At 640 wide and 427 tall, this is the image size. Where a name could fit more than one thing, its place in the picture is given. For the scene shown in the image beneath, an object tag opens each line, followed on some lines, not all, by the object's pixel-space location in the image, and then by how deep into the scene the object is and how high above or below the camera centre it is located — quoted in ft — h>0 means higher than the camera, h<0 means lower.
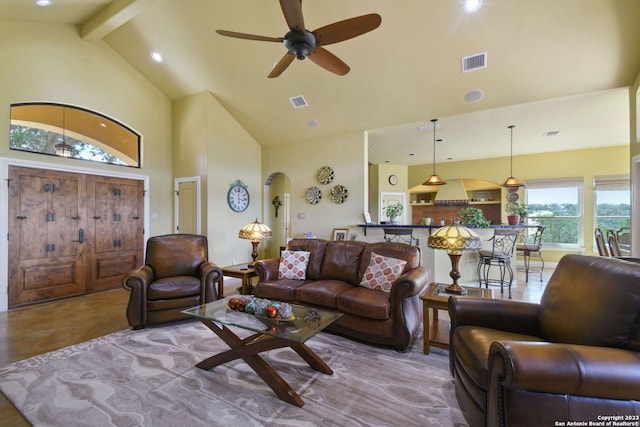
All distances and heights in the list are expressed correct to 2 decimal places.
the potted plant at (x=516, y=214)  18.04 -0.18
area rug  5.94 -4.25
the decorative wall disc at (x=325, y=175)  20.39 +2.72
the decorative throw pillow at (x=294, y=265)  12.26 -2.28
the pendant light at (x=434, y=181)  19.93 +2.18
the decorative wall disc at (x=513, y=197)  25.43 +1.29
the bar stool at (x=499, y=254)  15.06 -2.28
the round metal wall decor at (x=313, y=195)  20.93 +1.29
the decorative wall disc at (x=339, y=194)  19.79 +1.28
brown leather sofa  8.79 -2.82
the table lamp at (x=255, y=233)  13.74 -0.98
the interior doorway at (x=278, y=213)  26.27 -0.03
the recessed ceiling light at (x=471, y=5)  10.86 +7.97
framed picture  19.51 -1.47
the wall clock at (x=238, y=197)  20.65 +1.21
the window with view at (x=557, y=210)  22.67 +0.11
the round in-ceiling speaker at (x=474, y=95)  14.72 +6.09
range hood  28.40 +1.87
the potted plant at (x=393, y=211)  19.43 +0.07
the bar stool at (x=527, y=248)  18.17 -2.35
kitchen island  16.16 -2.75
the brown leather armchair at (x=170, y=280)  10.50 -2.68
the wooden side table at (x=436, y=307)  8.44 -2.83
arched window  14.15 +4.45
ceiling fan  7.39 +5.12
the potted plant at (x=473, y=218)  16.10 -0.37
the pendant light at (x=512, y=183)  22.46 +2.29
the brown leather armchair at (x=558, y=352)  3.94 -2.30
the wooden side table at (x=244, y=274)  13.02 -2.82
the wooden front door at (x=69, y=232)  13.83 -1.03
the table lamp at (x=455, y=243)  8.63 -0.95
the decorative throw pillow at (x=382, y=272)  10.14 -2.20
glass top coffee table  6.40 -2.75
